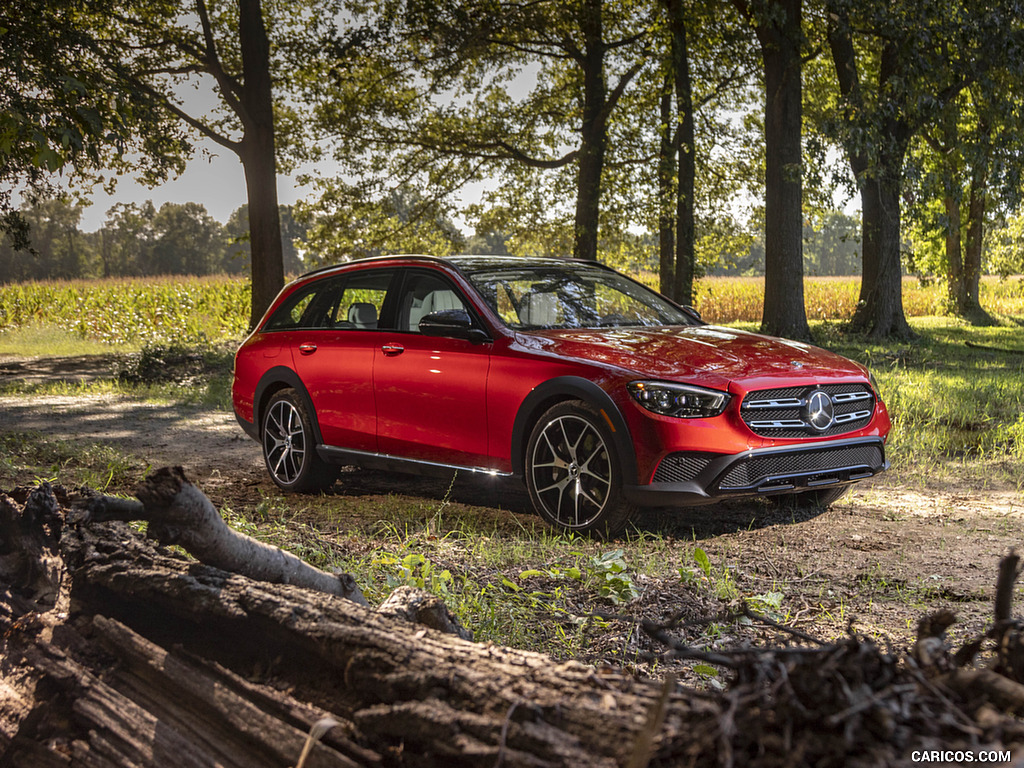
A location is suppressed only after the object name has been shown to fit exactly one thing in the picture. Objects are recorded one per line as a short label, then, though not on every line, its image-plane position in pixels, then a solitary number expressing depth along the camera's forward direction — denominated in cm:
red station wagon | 524
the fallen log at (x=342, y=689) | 141
